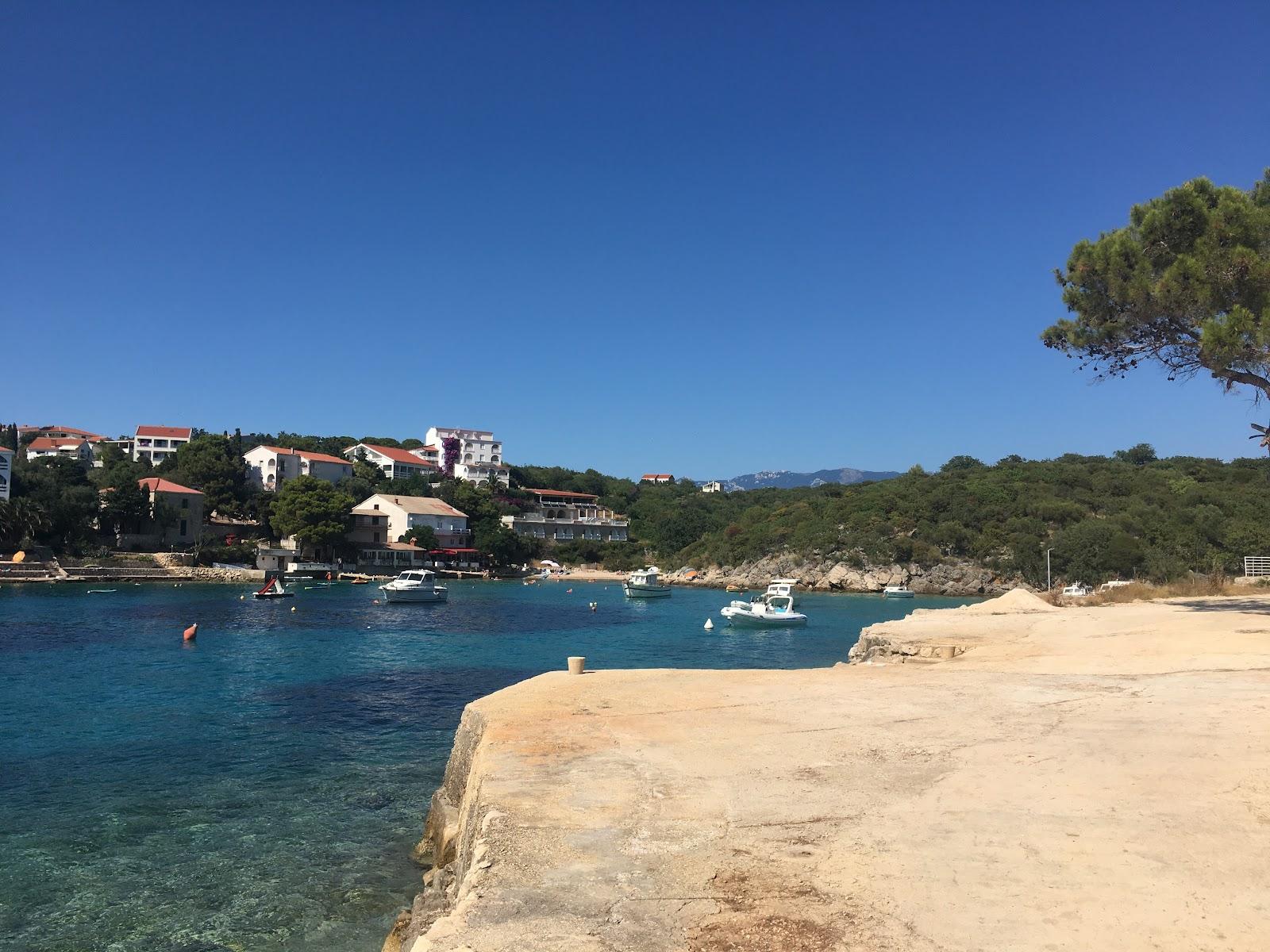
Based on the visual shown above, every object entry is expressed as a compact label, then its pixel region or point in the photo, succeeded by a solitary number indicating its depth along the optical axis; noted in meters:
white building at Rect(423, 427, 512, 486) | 122.38
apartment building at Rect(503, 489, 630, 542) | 106.69
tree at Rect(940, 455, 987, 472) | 110.87
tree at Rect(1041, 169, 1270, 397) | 16.09
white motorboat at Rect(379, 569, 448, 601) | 54.44
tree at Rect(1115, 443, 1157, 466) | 109.35
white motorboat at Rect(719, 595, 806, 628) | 44.59
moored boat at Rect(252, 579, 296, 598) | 55.41
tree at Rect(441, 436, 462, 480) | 119.81
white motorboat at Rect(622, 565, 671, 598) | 68.12
